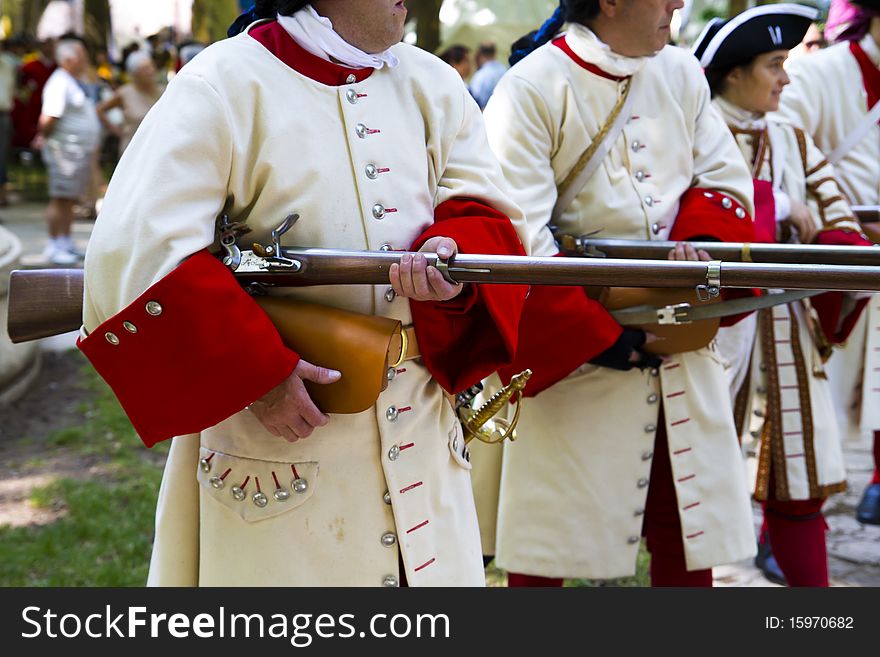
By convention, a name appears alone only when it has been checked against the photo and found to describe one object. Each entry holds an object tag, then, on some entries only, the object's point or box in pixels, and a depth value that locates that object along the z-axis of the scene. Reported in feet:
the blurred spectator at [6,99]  45.32
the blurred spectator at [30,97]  52.54
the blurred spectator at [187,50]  33.86
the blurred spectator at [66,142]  33.96
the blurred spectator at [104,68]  55.22
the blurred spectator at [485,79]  34.27
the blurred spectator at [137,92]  38.88
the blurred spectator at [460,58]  38.70
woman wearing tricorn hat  12.79
